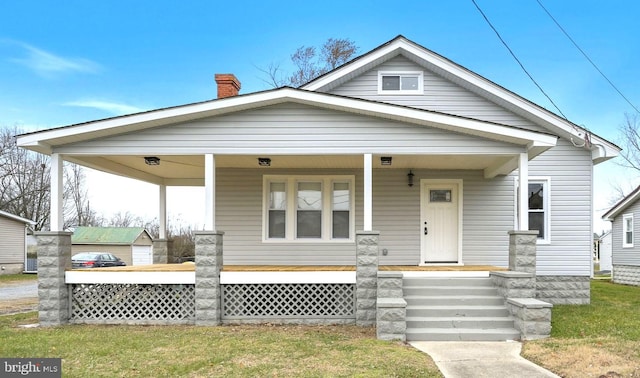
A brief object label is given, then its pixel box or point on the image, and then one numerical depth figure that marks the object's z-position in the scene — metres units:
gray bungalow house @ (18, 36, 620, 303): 10.99
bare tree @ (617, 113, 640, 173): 25.25
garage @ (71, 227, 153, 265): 32.25
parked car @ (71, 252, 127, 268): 25.86
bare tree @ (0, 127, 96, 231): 35.19
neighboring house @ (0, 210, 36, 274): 26.31
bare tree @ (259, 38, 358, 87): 24.89
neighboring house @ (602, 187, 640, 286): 19.15
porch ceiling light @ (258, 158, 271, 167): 10.02
